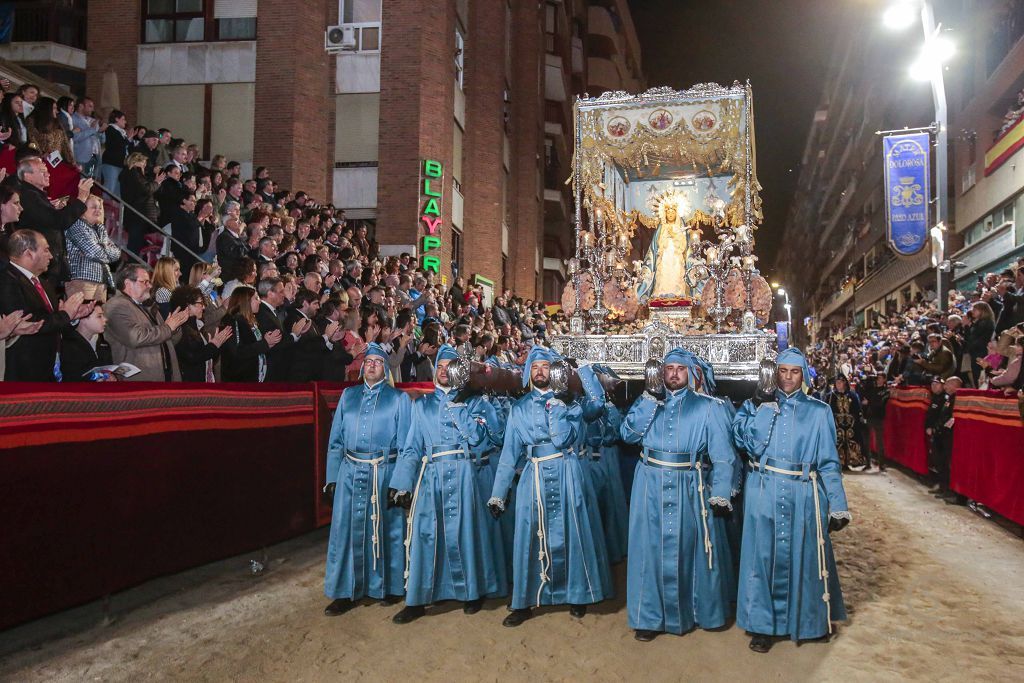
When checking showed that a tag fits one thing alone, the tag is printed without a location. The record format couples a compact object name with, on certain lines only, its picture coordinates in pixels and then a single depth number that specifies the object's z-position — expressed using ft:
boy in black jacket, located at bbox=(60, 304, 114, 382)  19.22
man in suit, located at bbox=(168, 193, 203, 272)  34.12
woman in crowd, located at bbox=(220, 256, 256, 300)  28.22
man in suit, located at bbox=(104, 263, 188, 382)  20.59
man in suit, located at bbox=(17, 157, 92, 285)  21.89
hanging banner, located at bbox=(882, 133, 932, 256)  62.44
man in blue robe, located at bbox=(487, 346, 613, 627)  19.35
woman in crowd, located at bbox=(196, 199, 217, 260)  34.17
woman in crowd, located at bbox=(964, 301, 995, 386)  40.06
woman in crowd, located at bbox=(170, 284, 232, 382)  24.03
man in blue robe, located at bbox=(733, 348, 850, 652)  17.30
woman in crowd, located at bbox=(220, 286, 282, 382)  25.25
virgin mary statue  38.73
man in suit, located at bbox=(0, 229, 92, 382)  17.70
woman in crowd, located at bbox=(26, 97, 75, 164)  29.35
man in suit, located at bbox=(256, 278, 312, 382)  27.20
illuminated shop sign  70.44
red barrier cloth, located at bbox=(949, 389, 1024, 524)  27.40
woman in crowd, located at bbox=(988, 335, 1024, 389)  29.04
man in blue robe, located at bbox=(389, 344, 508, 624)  19.67
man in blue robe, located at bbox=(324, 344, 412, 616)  20.11
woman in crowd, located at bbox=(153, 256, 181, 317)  25.17
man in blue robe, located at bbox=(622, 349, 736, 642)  17.97
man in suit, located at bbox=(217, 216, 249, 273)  33.12
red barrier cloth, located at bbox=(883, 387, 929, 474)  43.88
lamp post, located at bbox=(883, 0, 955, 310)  49.70
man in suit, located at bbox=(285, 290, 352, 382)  28.17
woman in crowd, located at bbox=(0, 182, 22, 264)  20.72
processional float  34.63
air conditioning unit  71.20
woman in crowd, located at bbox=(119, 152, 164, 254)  34.09
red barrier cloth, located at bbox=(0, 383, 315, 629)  16.02
